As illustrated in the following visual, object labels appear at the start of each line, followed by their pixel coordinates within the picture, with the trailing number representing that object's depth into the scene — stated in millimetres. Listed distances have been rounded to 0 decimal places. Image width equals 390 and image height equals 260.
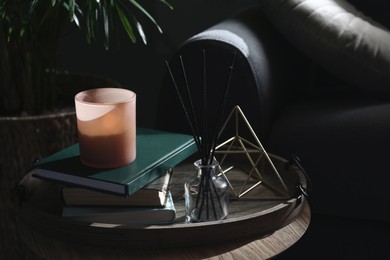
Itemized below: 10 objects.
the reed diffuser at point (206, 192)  1378
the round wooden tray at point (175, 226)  1308
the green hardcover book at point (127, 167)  1327
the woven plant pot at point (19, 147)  1763
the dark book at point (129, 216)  1347
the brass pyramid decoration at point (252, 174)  1471
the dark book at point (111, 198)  1357
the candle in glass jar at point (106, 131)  1360
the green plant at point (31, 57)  1797
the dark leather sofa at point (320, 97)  1677
